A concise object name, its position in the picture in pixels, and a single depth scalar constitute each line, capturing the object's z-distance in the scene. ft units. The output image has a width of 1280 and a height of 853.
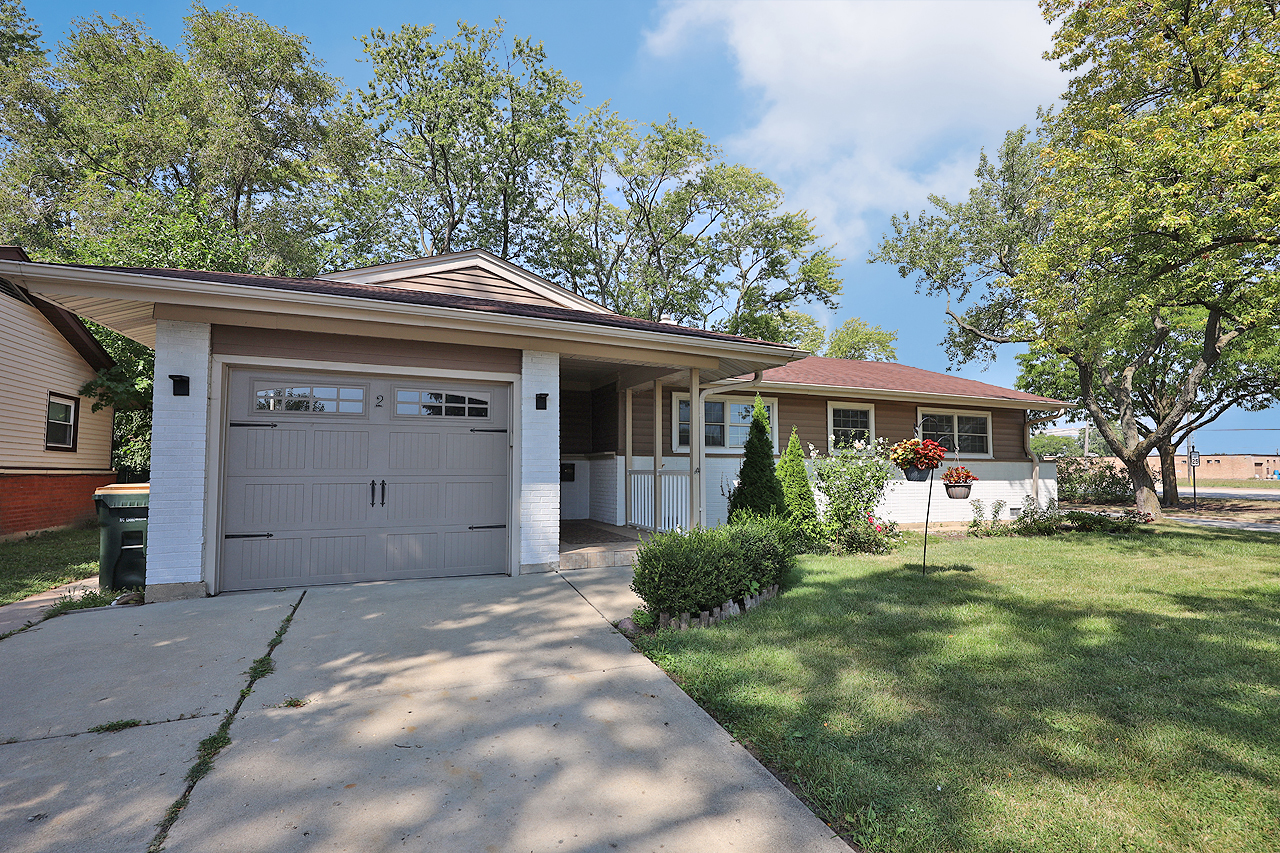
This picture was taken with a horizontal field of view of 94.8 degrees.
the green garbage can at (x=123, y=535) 18.86
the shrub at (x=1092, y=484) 65.41
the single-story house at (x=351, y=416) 18.07
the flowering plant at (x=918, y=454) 20.95
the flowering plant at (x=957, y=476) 23.00
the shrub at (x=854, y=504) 29.30
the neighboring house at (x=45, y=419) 34.45
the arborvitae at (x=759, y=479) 29.81
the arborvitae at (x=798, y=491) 30.30
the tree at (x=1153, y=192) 30.12
